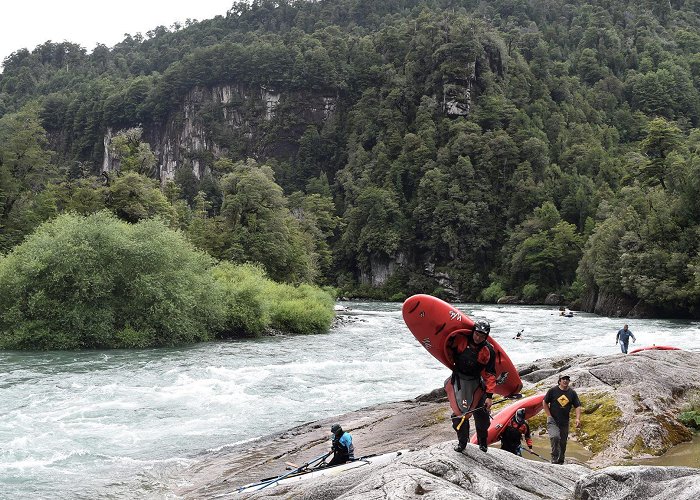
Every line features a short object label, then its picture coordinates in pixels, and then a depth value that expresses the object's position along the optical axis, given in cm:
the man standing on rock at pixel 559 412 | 1141
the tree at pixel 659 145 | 6719
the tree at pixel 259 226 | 5606
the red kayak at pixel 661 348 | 1914
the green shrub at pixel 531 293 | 8669
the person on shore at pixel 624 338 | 2594
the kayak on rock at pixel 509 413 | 1226
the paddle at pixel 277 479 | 1109
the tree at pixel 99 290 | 3338
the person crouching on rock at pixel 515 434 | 1102
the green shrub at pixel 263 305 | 4006
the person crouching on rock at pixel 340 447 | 1112
